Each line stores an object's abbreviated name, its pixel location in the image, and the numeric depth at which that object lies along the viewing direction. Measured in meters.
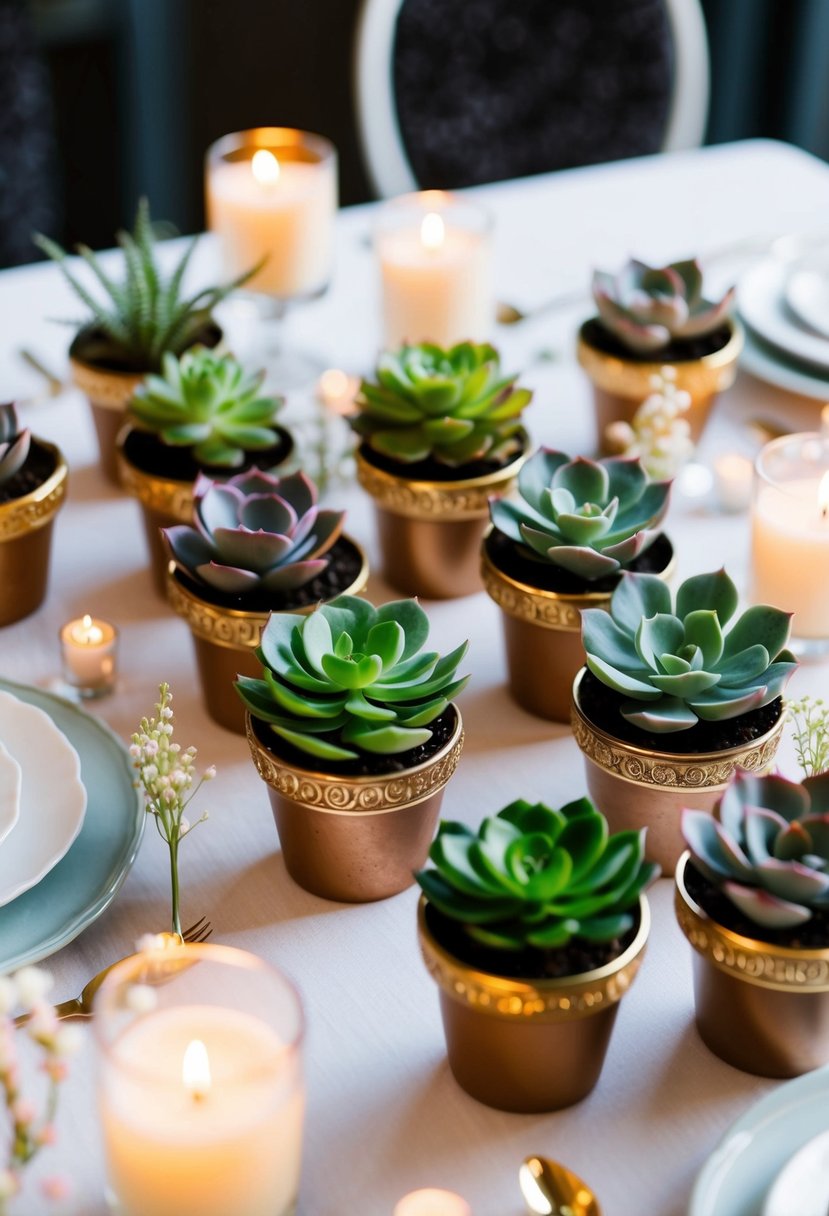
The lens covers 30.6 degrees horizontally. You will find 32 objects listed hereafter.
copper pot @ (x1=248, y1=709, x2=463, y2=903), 0.79
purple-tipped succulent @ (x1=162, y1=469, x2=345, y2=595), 0.92
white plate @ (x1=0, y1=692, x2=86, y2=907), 0.81
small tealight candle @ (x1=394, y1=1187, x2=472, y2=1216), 0.66
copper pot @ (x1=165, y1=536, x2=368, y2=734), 0.93
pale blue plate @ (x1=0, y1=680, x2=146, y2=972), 0.78
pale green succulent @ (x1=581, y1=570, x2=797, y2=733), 0.81
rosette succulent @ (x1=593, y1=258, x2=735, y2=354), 1.19
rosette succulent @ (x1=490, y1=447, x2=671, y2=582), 0.94
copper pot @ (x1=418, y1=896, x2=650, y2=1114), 0.67
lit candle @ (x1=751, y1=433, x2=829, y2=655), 1.02
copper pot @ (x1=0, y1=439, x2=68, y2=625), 1.03
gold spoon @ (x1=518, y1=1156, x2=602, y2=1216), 0.66
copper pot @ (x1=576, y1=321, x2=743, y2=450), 1.20
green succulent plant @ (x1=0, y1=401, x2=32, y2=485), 1.01
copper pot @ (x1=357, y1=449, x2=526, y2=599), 1.06
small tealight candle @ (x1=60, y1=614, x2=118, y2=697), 1.00
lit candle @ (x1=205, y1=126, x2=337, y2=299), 1.41
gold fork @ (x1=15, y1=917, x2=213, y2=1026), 0.75
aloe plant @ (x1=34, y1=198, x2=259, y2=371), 1.21
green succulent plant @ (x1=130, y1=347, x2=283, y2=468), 1.06
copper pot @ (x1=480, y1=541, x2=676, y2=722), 0.95
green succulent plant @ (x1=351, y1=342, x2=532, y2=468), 1.05
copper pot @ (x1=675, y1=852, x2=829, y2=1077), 0.69
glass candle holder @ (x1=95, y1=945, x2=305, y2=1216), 0.59
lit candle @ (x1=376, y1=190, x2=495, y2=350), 1.34
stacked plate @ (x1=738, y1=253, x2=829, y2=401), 1.33
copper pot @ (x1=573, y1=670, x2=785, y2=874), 0.81
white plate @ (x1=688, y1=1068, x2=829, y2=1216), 0.64
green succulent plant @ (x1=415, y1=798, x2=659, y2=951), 0.67
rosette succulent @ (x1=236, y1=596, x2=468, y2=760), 0.79
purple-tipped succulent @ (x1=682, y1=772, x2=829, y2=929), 0.67
